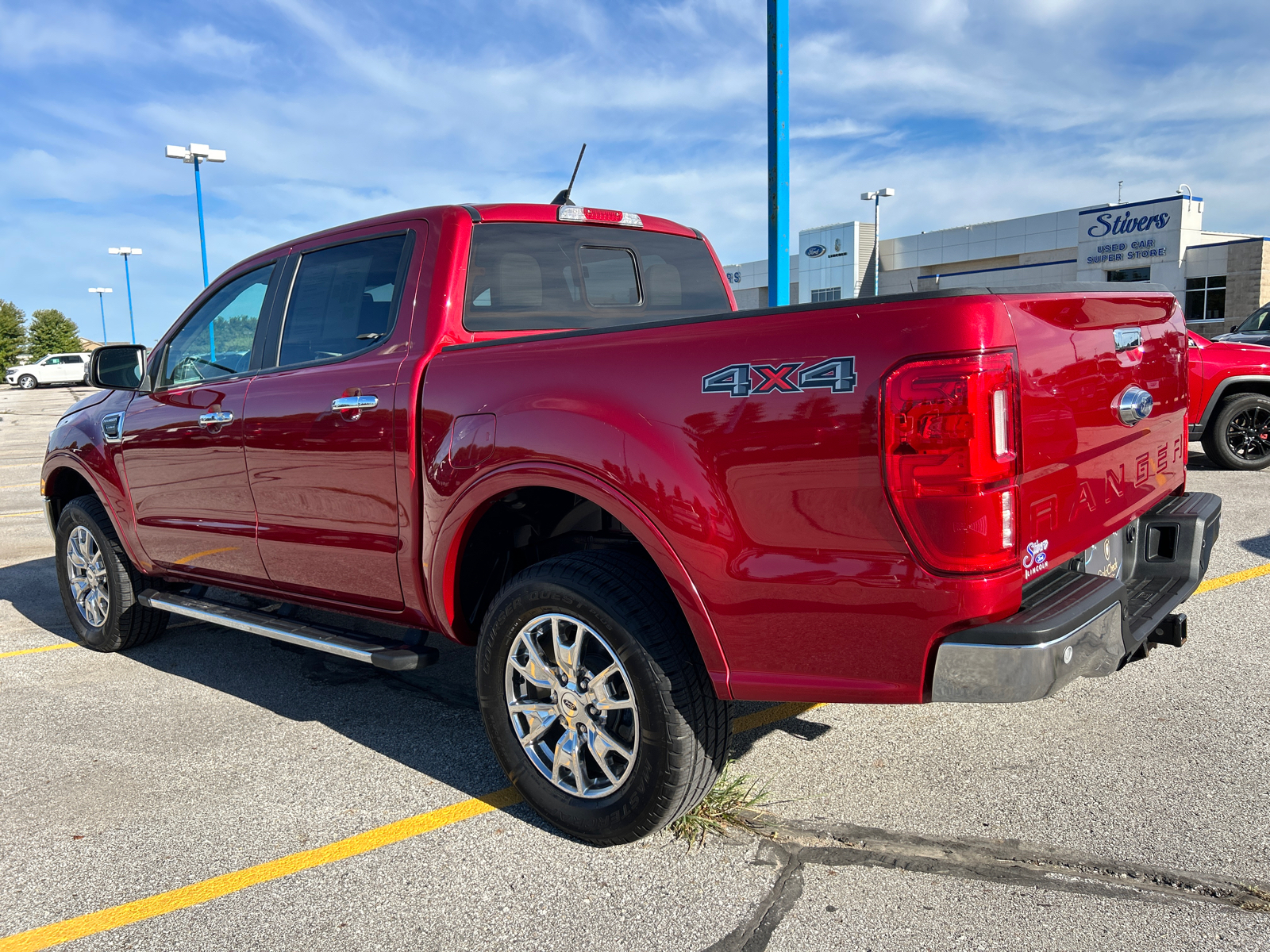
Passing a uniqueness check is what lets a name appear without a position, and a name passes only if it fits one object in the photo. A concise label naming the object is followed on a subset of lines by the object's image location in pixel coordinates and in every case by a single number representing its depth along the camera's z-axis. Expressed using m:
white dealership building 34.50
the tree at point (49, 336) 77.81
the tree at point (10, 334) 53.59
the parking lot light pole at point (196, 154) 26.61
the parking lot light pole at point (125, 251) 50.53
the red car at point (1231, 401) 9.84
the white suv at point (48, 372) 53.12
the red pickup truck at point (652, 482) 2.35
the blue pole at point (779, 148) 8.02
